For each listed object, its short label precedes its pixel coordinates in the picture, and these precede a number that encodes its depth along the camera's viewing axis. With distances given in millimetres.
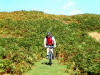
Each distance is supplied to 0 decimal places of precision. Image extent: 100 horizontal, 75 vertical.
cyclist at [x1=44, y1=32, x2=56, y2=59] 18141
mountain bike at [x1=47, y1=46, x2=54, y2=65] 18312
